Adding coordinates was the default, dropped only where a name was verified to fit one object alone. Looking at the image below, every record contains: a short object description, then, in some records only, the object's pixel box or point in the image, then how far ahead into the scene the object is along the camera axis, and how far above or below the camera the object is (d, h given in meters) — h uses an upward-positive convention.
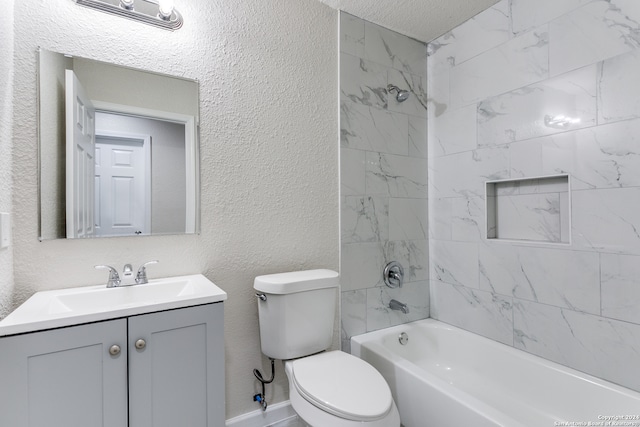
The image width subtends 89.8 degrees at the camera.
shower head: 2.11 +0.79
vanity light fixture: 1.36 +0.89
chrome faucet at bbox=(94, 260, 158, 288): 1.36 -0.27
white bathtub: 1.36 -0.86
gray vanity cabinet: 0.94 -0.52
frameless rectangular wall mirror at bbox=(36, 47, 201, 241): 1.47 +0.36
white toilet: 1.21 -0.70
